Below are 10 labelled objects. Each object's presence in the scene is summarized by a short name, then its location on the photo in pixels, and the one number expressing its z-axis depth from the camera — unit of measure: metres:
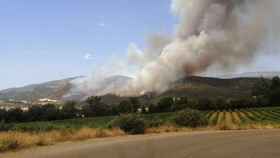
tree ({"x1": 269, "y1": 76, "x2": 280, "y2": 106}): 98.66
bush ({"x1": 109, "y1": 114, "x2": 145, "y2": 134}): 17.55
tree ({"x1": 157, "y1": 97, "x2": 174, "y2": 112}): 95.81
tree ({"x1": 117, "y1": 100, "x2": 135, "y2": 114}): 102.77
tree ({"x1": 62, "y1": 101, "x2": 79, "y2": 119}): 95.56
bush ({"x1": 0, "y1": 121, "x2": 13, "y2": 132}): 24.08
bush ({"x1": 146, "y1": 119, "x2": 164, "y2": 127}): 20.69
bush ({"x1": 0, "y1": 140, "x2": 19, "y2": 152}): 10.18
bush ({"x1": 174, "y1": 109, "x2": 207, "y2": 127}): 22.12
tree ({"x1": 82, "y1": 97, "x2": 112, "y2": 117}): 100.31
